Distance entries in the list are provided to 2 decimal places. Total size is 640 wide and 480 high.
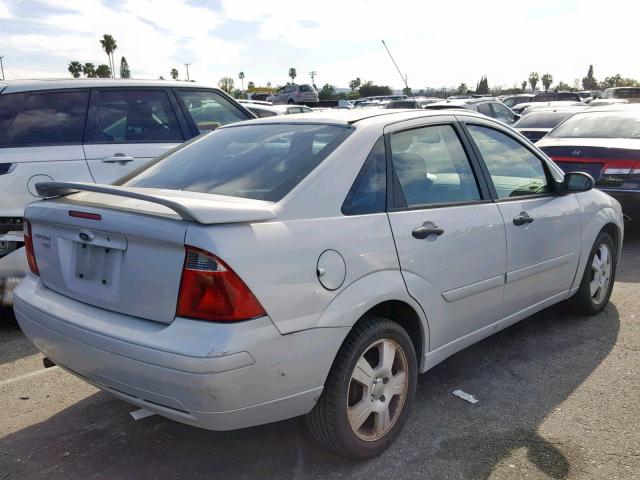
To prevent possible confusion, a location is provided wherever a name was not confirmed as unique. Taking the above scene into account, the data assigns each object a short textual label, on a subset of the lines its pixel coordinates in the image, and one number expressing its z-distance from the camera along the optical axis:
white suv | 4.87
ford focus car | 2.40
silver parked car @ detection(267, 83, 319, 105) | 39.22
